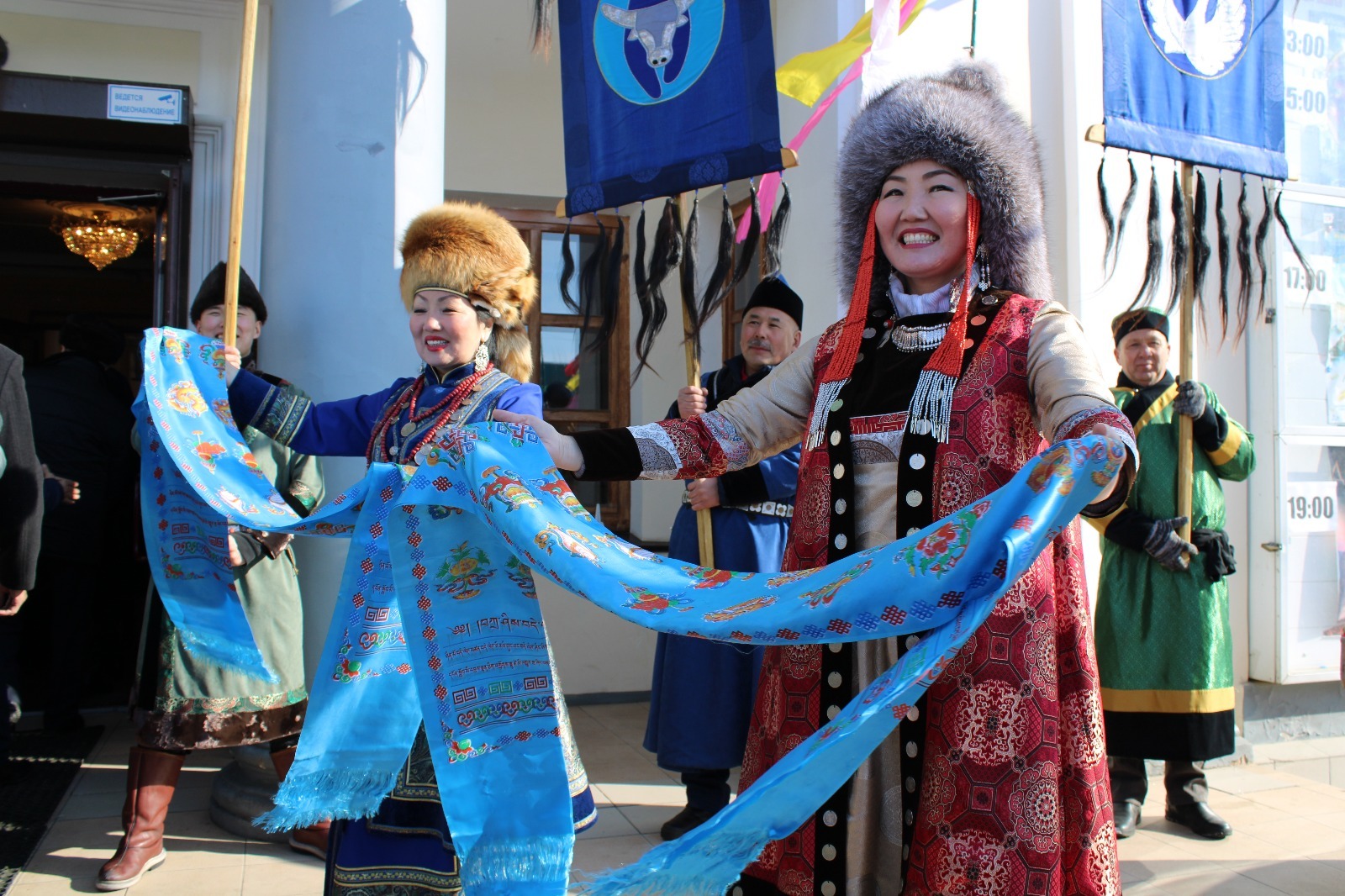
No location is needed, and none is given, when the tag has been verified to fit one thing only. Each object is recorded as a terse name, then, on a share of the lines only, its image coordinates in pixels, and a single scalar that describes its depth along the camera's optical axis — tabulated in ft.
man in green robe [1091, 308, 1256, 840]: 11.92
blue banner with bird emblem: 11.30
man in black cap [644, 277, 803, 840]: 11.19
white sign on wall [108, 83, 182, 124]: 14.73
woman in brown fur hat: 7.43
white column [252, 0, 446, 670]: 11.62
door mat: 10.87
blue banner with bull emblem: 10.30
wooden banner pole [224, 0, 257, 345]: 9.20
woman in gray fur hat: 5.28
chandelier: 18.71
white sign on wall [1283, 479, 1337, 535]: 16.24
